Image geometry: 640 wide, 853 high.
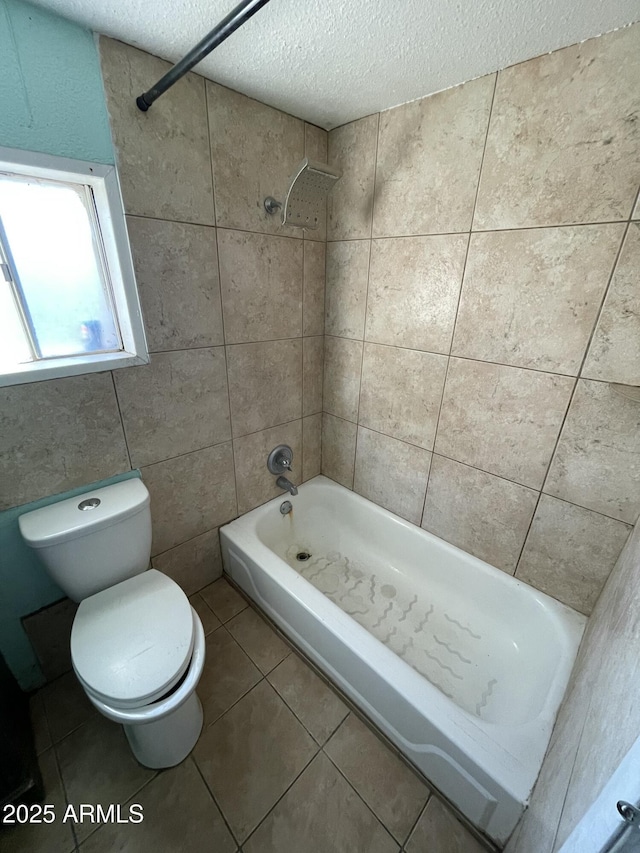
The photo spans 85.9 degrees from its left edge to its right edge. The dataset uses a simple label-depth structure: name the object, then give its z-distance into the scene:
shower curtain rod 0.67
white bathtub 0.96
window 1.02
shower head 1.19
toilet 0.95
